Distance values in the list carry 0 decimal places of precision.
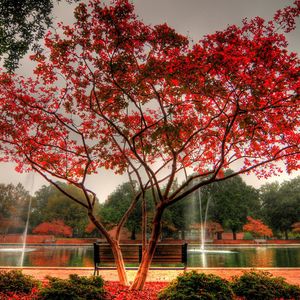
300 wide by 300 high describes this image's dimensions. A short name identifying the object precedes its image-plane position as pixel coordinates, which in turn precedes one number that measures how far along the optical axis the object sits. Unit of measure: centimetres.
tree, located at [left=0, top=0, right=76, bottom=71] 778
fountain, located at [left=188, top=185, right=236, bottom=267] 4609
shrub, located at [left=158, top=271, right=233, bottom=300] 525
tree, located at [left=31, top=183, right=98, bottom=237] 5056
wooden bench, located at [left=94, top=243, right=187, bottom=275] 921
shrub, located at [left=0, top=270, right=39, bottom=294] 595
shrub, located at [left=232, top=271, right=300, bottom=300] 565
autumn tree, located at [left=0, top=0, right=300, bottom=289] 674
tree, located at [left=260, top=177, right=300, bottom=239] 4722
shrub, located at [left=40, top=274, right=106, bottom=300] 532
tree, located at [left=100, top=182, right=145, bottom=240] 4159
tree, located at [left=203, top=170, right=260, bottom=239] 4505
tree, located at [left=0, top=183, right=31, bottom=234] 5391
